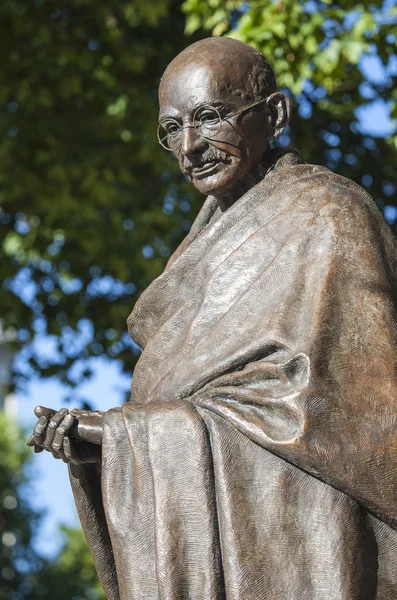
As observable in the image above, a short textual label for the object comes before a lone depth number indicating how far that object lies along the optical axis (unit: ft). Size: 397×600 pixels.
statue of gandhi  25.95
